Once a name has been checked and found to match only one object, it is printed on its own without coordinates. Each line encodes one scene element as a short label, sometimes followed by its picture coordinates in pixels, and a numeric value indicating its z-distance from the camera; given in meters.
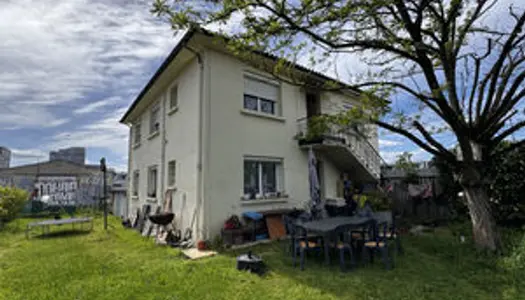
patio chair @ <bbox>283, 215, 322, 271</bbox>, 5.17
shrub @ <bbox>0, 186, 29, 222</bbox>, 11.39
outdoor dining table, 4.82
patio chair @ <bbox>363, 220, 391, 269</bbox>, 4.98
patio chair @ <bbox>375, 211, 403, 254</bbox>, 5.80
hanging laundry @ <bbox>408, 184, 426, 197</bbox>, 10.87
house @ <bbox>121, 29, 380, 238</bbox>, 7.39
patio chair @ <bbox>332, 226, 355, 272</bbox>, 4.89
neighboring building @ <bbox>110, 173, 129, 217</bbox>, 14.66
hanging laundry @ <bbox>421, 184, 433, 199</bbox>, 10.78
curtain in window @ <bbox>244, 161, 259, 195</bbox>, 8.23
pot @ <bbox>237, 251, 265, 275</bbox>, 4.89
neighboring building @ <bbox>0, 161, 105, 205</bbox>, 18.33
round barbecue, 7.52
